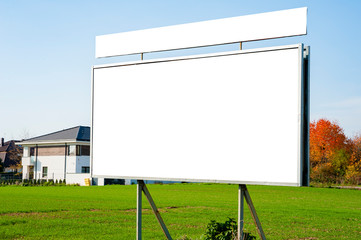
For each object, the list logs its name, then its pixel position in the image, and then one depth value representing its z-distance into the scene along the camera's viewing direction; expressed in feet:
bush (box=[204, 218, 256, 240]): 23.71
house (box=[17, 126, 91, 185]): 153.99
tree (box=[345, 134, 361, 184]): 136.91
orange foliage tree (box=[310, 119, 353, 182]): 144.05
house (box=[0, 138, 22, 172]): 234.17
